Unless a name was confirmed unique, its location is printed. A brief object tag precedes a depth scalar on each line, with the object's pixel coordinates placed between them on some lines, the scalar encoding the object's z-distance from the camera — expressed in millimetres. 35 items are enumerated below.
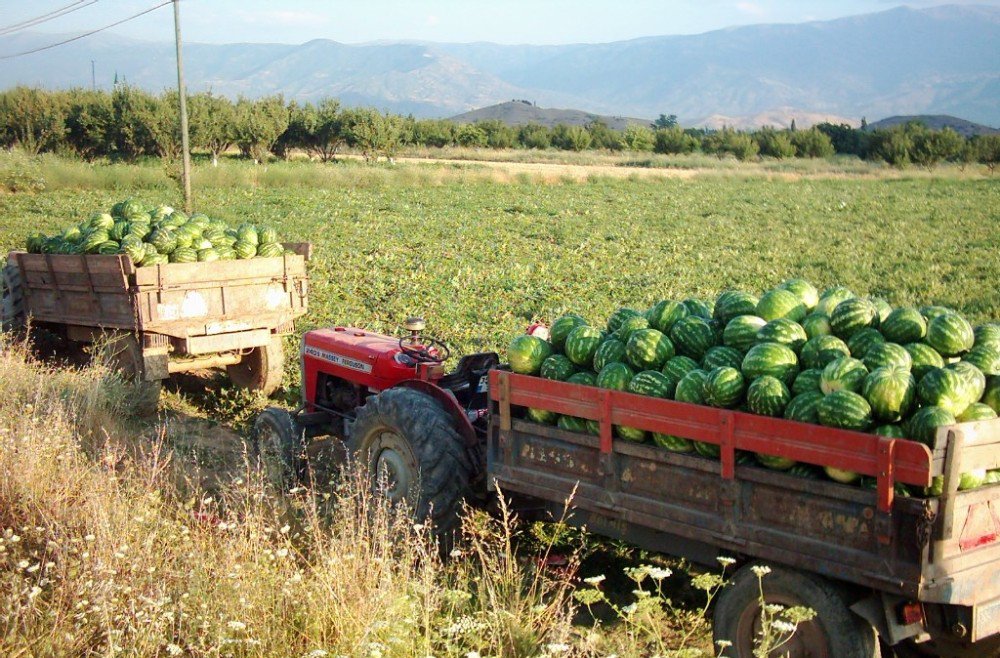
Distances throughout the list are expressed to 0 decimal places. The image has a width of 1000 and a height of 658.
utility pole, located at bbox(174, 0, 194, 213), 26750
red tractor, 6352
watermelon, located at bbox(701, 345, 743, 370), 5203
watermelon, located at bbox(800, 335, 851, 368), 4895
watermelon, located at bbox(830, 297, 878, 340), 5098
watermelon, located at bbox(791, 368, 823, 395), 4738
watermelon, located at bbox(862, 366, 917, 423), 4395
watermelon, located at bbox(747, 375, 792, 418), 4723
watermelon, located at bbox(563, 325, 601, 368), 5836
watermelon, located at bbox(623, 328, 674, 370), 5457
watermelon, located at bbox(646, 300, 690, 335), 5750
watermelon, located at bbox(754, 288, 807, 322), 5492
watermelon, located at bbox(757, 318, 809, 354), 5125
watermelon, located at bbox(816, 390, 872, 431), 4348
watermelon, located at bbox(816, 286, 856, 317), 5527
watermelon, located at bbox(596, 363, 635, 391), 5445
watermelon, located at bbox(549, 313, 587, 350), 6035
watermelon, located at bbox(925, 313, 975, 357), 4840
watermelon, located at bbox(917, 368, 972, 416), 4340
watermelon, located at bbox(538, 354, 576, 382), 5852
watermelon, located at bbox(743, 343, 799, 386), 4898
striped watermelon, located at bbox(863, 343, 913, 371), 4703
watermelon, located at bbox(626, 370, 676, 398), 5215
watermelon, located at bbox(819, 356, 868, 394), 4523
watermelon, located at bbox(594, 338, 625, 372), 5648
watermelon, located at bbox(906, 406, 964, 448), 4164
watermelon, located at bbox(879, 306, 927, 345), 4938
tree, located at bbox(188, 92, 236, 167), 54938
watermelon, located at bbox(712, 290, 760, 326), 5582
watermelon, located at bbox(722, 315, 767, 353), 5301
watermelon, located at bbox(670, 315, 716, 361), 5520
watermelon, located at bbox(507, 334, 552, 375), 5992
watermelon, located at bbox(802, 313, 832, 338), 5223
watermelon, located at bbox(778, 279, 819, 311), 5688
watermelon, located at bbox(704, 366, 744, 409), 4879
